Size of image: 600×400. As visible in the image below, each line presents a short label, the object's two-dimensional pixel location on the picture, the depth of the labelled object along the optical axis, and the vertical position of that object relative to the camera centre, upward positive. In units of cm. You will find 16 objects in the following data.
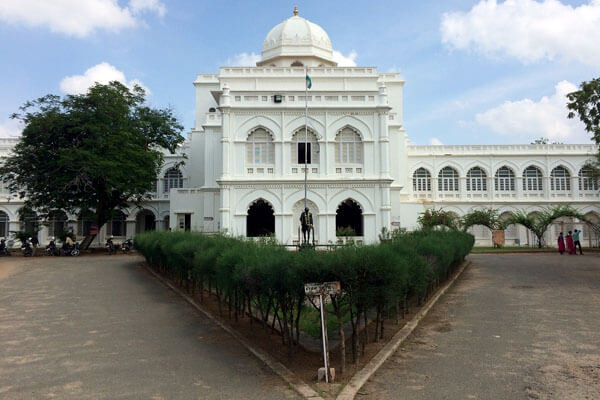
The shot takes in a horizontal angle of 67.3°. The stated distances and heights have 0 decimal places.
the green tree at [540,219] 2814 +58
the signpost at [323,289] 585 -74
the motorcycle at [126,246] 2736 -75
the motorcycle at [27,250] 2509 -80
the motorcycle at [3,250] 2591 -82
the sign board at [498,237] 2909 -53
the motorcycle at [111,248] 2628 -79
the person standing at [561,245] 2357 -89
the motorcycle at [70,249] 2492 -78
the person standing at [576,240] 2358 -65
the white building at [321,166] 2375 +416
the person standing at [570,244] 2341 -84
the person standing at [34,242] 2561 -37
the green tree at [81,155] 2422 +443
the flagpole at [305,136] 2212 +491
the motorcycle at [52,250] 2552 -83
